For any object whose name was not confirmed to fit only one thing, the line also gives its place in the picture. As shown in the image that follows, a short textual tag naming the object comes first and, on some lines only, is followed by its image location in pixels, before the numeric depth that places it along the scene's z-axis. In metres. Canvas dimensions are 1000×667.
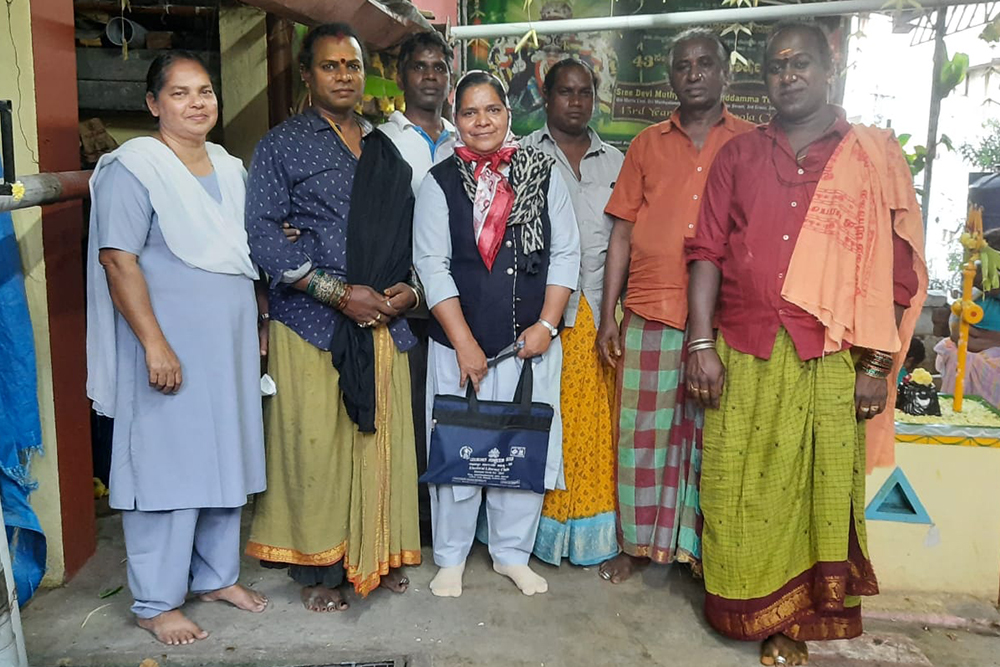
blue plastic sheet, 2.96
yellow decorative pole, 3.27
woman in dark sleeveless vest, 2.99
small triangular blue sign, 3.21
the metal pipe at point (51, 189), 2.66
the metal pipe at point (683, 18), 3.30
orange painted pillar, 3.06
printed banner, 6.05
